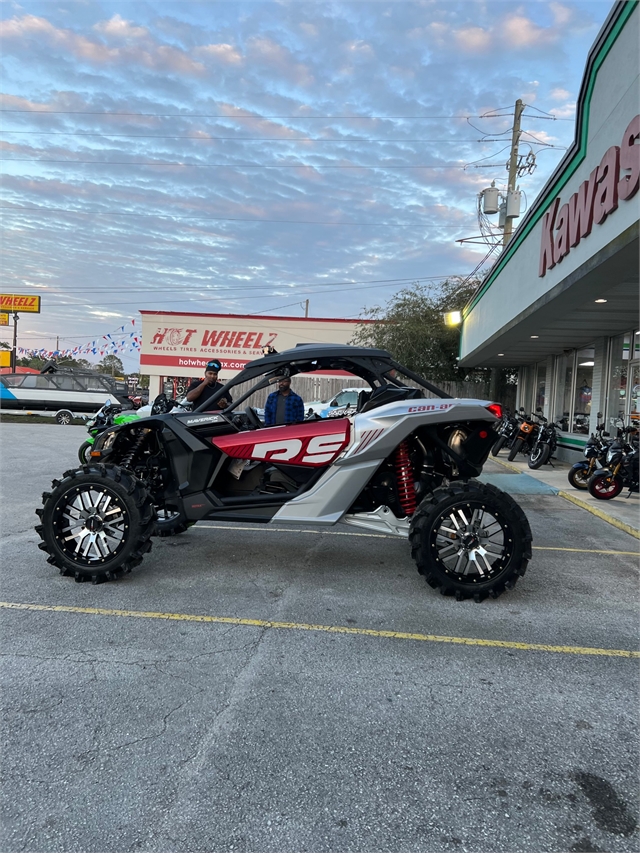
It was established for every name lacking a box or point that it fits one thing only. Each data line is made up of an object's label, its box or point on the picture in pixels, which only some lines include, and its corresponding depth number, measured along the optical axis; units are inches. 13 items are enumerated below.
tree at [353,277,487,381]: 935.7
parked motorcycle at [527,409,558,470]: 474.3
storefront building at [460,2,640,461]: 229.0
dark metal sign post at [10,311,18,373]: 1397.6
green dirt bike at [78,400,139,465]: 342.2
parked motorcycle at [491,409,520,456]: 580.5
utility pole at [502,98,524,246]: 983.6
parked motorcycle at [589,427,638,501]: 344.8
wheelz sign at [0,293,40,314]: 1672.0
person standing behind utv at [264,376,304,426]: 259.9
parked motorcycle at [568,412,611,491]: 374.6
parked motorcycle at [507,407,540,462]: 519.2
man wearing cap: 220.8
